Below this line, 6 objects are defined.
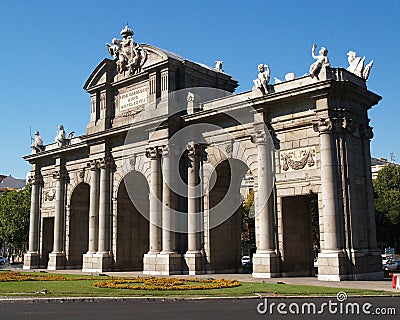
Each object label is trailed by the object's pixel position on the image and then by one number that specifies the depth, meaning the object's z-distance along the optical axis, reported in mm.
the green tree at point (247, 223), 69312
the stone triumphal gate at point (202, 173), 28688
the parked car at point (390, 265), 48125
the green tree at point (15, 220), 65875
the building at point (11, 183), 129250
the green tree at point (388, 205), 59562
